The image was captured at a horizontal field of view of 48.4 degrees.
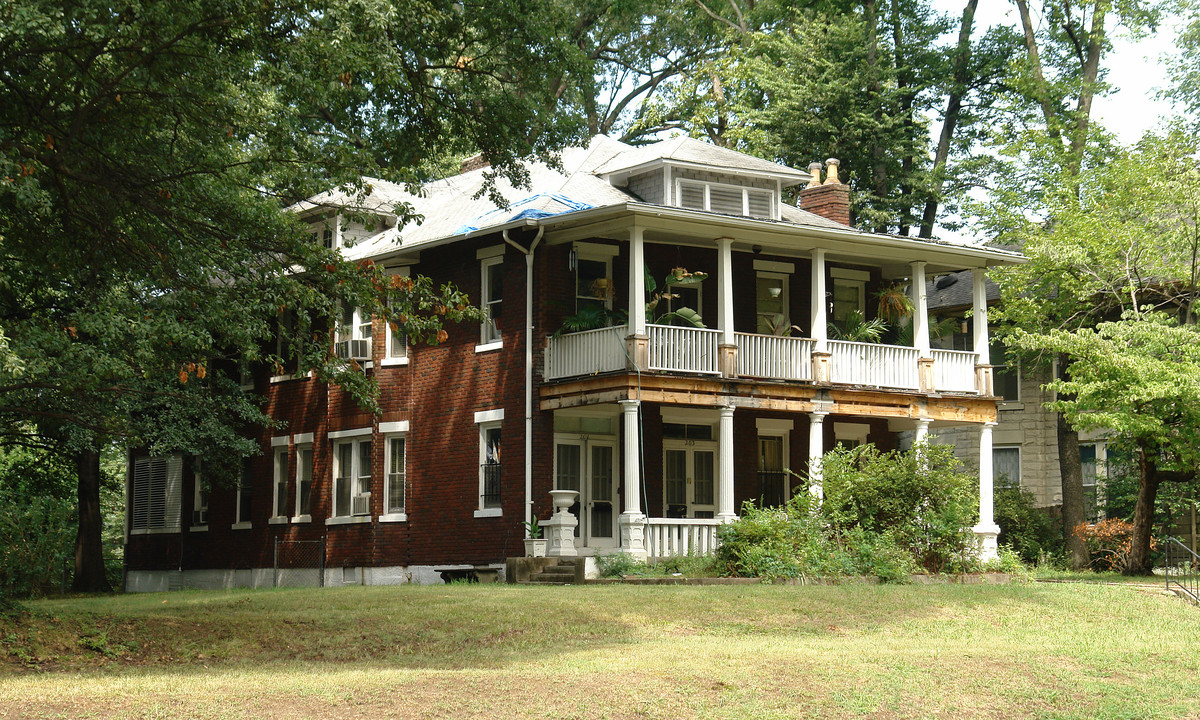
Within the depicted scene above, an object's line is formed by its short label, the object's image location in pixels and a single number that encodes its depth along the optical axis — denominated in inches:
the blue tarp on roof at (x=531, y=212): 959.6
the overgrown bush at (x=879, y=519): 824.9
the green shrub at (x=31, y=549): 1072.2
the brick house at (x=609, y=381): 949.2
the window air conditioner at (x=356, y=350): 1089.4
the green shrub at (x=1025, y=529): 1273.4
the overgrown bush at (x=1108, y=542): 1200.2
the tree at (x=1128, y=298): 991.0
